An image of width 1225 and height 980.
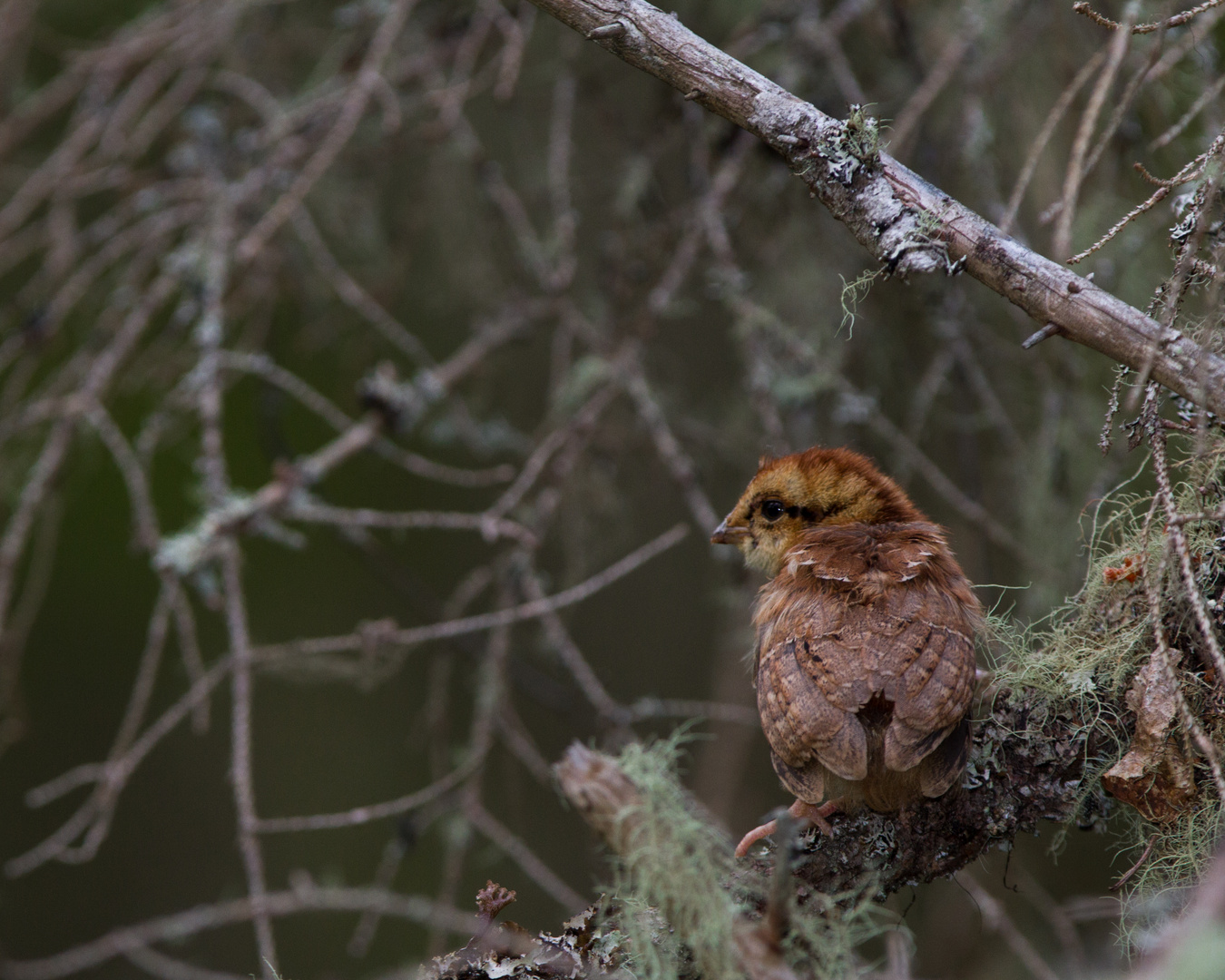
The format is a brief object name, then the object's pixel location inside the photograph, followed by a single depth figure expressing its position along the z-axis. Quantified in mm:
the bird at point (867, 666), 5219
